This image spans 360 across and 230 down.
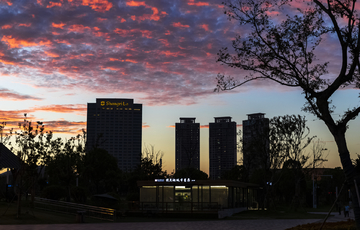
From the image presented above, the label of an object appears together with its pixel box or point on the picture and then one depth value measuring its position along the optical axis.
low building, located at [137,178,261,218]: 41.78
